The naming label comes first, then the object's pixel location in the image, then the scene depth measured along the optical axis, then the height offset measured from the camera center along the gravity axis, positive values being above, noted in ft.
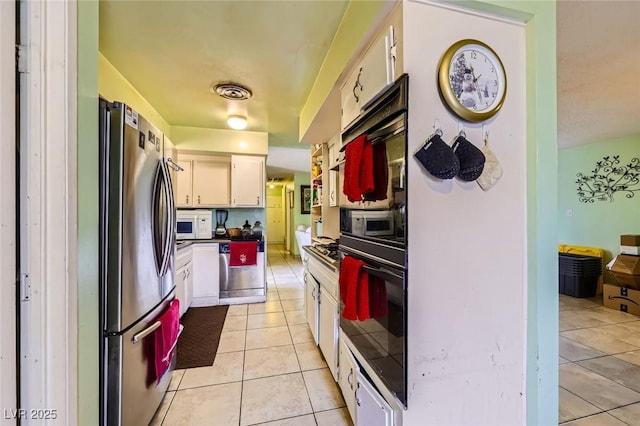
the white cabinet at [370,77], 3.87 +2.22
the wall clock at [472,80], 3.70 +1.84
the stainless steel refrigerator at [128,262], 4.11 -0.79
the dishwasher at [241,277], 12.46 -2.94
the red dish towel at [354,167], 4.43 +0.77
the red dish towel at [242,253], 12.35 -1.77
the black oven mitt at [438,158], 3.51 +0.70
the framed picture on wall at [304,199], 25.04 +1.32
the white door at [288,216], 28.76 -0.27
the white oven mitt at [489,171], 3.88 +0.59
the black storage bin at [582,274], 13.19 -3.01
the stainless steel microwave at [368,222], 4.00 -0.16
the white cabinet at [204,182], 12.97 +1.53
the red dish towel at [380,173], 4.06 +0.61
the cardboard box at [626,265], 10.98 -2.16
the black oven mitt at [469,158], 3.66 +0.73
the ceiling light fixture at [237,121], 10.68 +3.65
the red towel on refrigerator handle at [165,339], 5.10 -2.44
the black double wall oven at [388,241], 3.59 -0.43
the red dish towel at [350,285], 4.59 -1.26
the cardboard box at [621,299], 11.00 -3.61
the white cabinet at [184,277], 10.03 -2.46
